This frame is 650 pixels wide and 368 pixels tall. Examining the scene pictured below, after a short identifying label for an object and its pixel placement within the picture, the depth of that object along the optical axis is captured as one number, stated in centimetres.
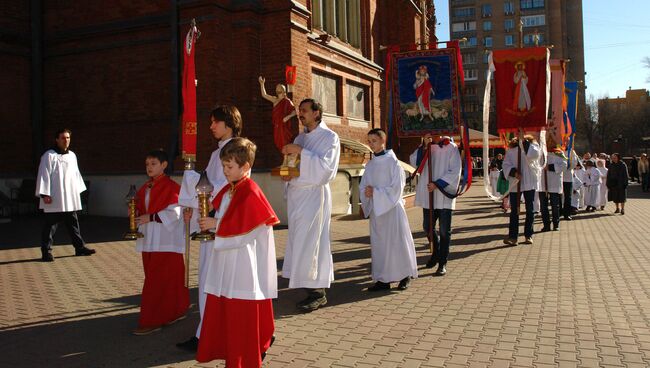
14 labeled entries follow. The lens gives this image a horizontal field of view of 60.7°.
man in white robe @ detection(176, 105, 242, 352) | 477
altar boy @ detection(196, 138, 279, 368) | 377
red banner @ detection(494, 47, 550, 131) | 1159
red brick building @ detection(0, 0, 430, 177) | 1345
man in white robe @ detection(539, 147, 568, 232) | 1294
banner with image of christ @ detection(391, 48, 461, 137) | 984
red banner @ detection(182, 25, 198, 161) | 548
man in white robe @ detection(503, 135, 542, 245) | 1093
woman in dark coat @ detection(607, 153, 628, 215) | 1764
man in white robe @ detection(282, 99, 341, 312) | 601
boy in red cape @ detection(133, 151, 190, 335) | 530
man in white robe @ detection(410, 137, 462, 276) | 810
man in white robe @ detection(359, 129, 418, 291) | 710
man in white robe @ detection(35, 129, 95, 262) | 920
